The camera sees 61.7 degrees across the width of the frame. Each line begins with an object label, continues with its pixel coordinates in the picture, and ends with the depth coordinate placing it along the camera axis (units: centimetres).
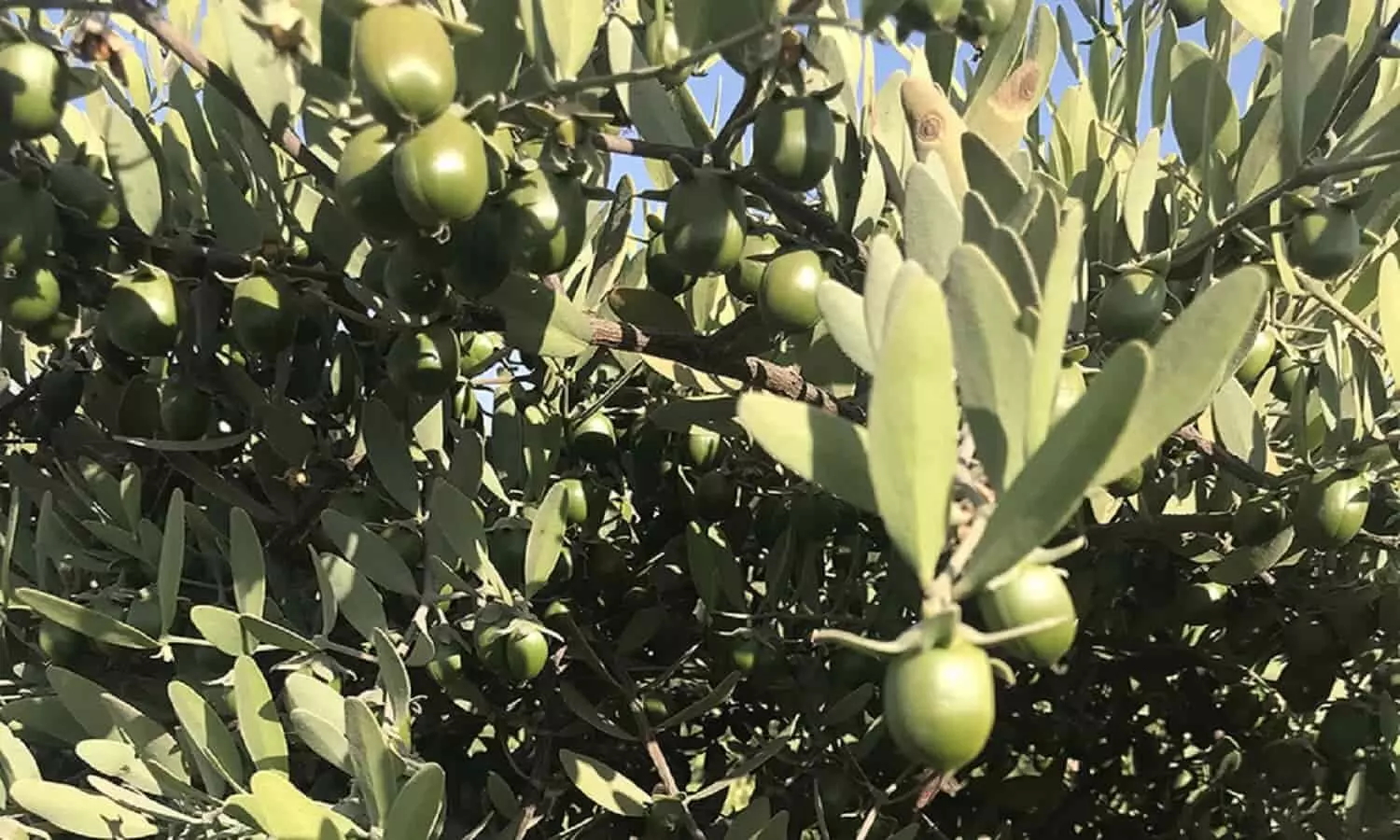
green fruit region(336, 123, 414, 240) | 20
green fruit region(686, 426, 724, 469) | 35
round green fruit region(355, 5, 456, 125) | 17
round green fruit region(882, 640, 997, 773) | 12
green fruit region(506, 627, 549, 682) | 28
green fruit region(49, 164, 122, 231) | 25
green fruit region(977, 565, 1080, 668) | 13
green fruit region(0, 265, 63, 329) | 25
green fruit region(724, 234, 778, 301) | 27
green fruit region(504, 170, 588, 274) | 22
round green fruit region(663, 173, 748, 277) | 22
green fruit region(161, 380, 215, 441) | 29
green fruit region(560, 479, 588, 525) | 34
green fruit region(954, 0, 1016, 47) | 23
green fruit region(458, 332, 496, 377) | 33
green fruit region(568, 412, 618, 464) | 36
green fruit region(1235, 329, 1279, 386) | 27
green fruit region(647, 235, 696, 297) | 27
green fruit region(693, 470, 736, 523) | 35
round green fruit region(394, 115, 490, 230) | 18
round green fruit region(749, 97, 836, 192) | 21
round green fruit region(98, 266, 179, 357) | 25
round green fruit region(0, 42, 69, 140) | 21
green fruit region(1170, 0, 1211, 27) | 36
